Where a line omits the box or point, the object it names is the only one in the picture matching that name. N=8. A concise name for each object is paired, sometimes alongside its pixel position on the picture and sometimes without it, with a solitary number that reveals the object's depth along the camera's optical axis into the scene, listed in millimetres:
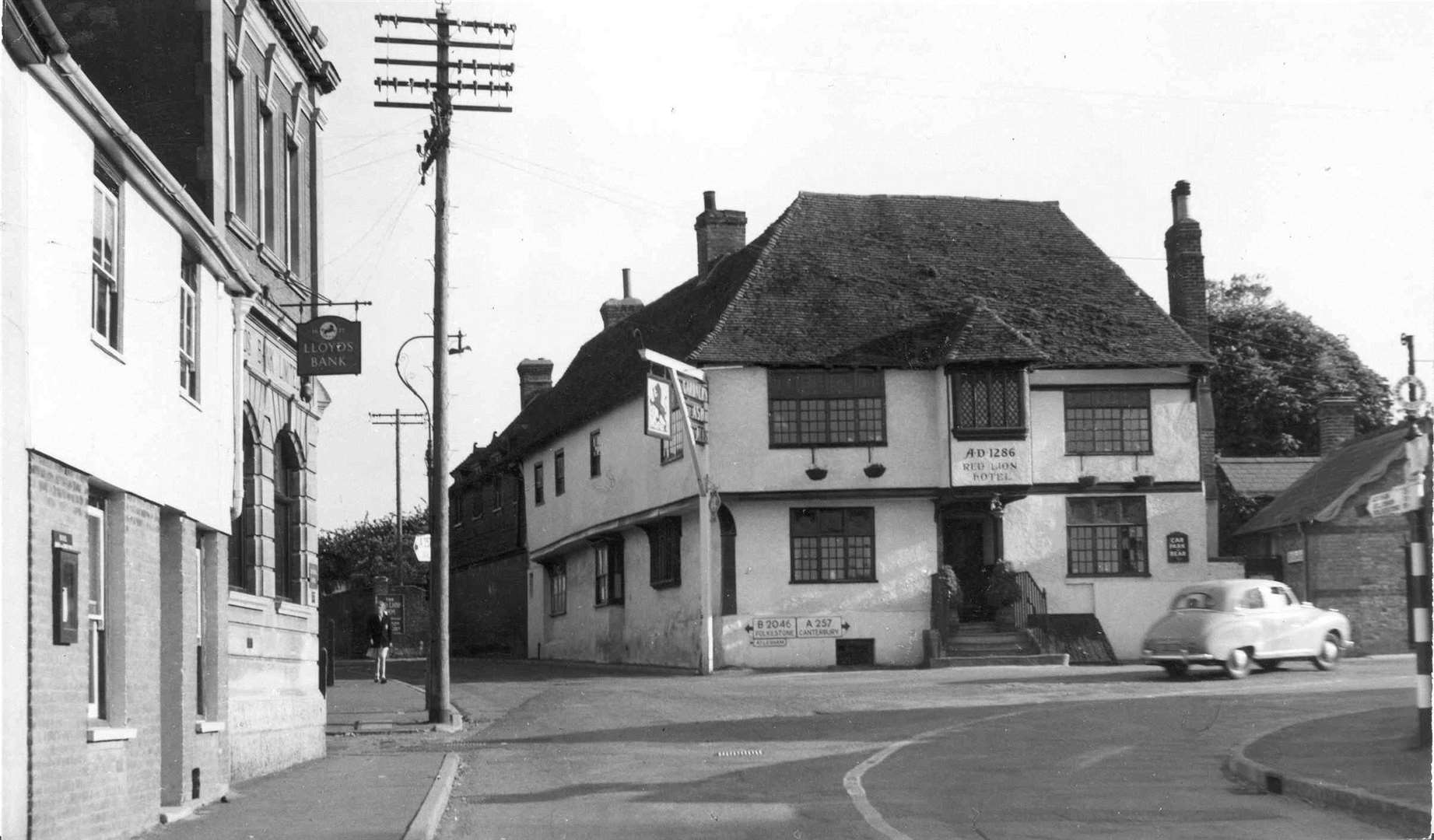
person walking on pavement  33219
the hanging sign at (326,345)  19312
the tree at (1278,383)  61562
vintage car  27375
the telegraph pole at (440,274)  23156
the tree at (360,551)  79062
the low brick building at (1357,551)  38094
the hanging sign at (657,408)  33719
